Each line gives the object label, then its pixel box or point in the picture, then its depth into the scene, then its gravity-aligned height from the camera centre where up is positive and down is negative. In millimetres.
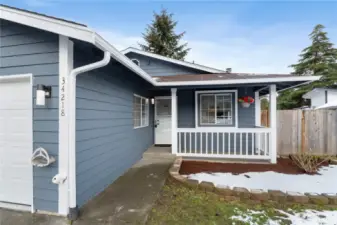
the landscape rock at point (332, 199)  3023 -1346
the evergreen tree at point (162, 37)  16812 +6863
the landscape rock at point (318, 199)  3039 -1364
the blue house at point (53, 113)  2514 +13
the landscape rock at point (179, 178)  3652 -1254
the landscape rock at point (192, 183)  3503 -1274
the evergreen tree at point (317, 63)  17127 +4863
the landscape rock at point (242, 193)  3172 -1325
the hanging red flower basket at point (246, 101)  6195 +432
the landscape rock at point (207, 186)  3384 -1288
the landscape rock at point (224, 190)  3254 -1308
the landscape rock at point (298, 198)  3064 -1352
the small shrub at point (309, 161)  4645 -1277
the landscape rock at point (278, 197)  3094 -1344
